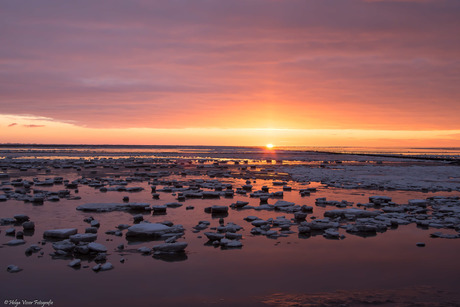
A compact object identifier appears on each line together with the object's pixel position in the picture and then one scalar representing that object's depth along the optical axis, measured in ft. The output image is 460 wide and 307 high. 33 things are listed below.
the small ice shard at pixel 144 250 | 27.59
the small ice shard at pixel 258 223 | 36.73
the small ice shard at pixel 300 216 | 39.91
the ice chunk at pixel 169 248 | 27.96
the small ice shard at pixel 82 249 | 27.09
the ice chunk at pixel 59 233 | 30.89
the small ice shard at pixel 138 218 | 38.27
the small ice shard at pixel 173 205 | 46.65
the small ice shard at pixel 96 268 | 23.94
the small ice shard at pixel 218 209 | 43.32
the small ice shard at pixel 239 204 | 47.24
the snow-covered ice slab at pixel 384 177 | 70.98
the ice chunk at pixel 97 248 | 27.08
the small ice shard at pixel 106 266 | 24.12
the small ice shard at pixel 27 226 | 33.76
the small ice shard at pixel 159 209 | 43.47
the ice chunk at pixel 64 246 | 27.48
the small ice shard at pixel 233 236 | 32.12
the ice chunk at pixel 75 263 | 24.59
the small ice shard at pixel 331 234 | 33.04
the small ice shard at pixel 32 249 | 27.32
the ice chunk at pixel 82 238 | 29.37
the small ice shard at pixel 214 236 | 31.17
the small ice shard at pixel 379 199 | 49.94
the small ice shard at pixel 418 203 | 47.35
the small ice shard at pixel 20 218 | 36.97
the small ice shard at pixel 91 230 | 32.53
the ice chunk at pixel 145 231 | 32.14
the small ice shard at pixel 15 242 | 29.16
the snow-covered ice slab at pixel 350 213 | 41.29
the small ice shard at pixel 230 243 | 29.78
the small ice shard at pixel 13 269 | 23.41
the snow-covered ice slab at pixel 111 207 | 43.14
